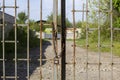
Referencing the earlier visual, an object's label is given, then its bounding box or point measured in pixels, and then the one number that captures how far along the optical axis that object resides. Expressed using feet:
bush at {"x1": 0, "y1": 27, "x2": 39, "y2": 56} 27.82
